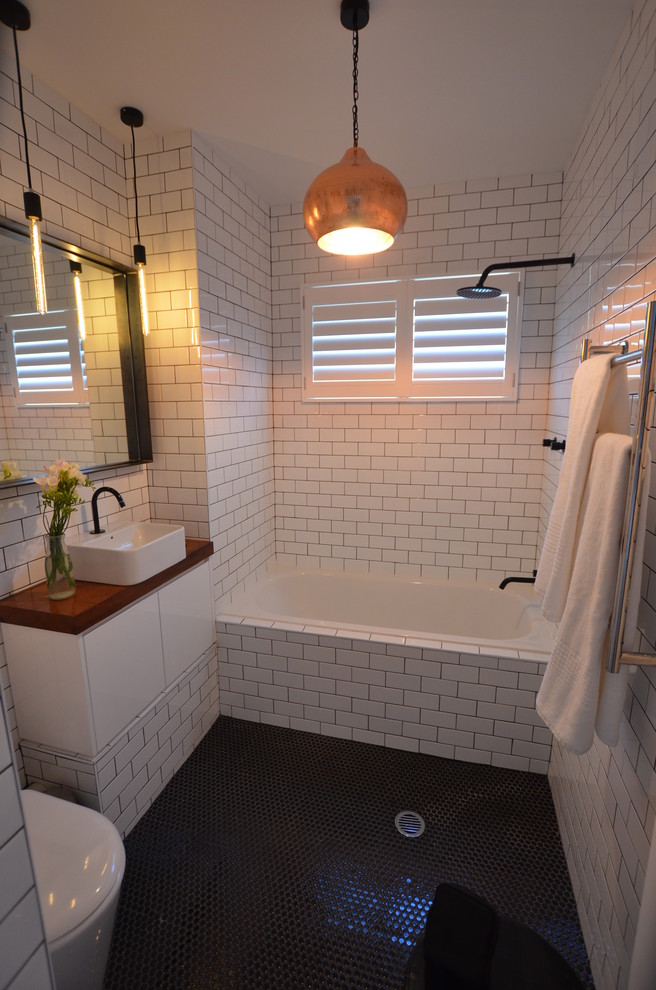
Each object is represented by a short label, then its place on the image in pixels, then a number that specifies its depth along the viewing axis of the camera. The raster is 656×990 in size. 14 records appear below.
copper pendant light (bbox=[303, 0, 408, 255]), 1.25
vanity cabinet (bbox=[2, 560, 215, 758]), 1.62
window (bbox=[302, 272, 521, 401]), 2.75
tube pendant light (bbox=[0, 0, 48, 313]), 1.46
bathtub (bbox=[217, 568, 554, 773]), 2.14
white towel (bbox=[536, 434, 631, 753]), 1.11
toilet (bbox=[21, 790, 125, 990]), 1.12
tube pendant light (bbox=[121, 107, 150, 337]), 1.96
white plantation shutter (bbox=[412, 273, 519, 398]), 2.73
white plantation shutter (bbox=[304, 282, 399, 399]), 2.89
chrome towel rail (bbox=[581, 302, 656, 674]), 1.00
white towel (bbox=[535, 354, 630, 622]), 1.24
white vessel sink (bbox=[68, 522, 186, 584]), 1.84
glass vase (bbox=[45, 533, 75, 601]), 1.68
